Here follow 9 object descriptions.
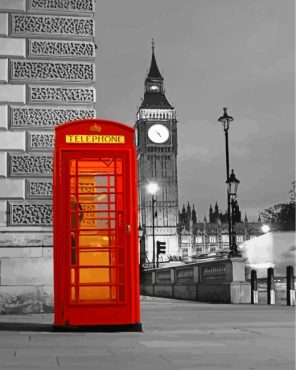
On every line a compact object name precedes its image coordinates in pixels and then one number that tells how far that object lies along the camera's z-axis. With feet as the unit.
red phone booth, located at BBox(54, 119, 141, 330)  27.96
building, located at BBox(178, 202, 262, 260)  495.00
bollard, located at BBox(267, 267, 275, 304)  61.68
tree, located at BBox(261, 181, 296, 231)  291.48
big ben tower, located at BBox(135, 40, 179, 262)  467.11
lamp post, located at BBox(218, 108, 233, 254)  76.07
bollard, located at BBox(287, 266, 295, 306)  57.82
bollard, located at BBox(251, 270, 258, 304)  60.39
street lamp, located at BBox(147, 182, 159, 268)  140.15
